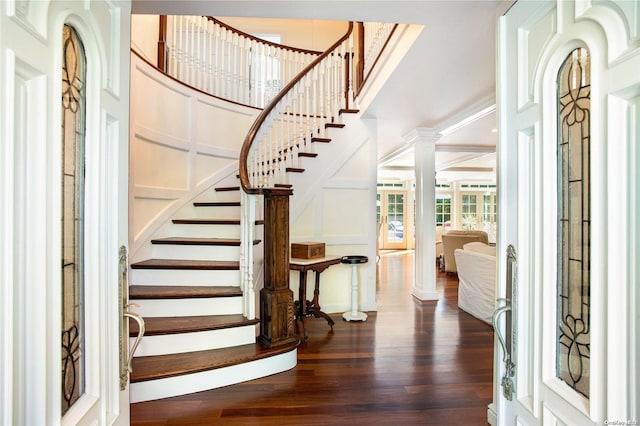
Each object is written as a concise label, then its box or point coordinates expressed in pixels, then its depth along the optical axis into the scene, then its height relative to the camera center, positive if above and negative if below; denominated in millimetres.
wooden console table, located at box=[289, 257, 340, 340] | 3236 -753
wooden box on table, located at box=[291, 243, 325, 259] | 3422 -385
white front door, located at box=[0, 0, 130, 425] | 694 +15
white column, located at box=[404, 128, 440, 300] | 4684 -76
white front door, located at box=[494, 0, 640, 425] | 907 +5
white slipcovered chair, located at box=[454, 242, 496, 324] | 3641 -766
